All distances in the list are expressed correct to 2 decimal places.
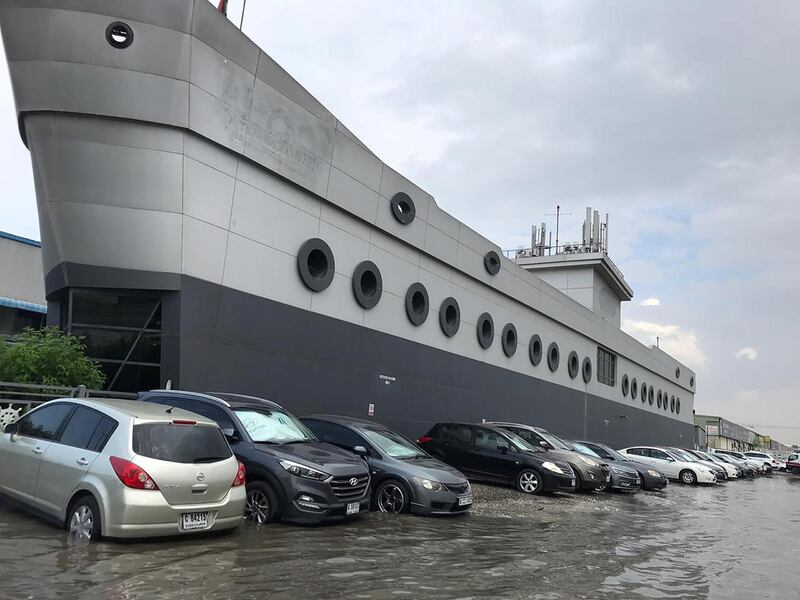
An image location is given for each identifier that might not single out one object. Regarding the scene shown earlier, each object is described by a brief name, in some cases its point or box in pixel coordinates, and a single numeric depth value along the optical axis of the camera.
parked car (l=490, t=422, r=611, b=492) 15.32
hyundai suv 8.34
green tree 12.21
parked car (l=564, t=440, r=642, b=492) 17.23
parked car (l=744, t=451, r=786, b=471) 41.97
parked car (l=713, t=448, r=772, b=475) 37.09
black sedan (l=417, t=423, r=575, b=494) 14.23
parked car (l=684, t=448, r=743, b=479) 29.78
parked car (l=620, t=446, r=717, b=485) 23.72
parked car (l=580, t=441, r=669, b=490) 19.28
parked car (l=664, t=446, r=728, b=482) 25.71
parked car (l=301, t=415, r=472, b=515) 10.13
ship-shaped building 12.97
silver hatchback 6.54
